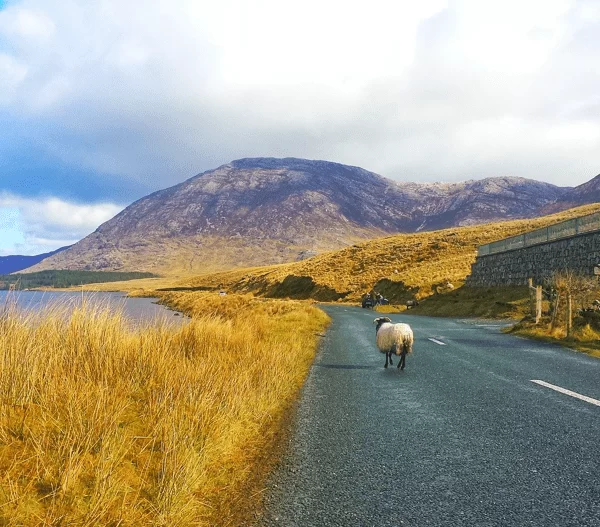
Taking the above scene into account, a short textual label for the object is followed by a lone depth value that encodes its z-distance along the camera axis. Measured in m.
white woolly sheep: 9.96
